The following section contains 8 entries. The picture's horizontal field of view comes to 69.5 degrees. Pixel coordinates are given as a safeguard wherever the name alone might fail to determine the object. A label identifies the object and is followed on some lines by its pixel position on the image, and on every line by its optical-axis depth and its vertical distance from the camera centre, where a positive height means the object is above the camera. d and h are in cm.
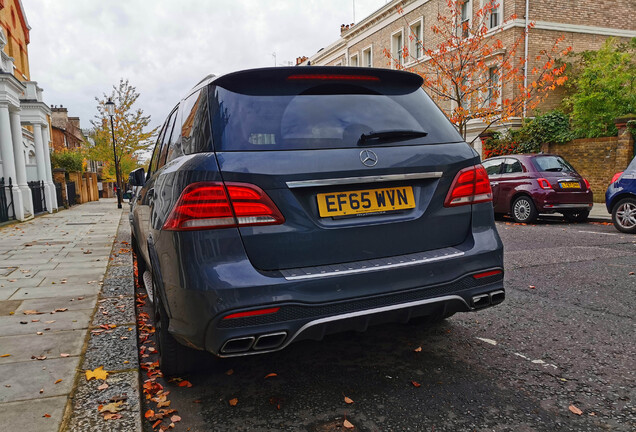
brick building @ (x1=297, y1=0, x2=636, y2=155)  2066 +712
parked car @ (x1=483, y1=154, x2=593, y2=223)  1052 -40
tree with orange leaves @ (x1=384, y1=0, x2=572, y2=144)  1897 +468
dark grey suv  218 -19
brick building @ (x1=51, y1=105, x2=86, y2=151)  5165 +749
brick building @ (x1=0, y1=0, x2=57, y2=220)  1434 +265
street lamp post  2316 +386
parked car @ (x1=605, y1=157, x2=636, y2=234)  871 -60
